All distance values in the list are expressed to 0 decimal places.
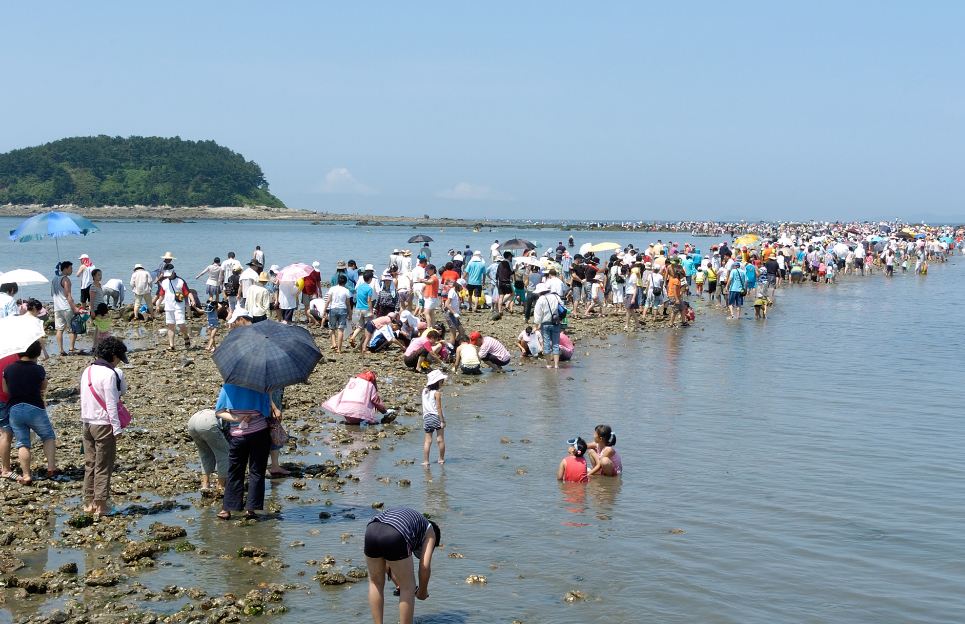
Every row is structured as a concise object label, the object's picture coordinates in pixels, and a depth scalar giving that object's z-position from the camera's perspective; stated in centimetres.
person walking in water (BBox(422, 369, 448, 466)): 1084
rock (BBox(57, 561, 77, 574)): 750
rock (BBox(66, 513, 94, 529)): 852
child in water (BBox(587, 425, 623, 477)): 1099
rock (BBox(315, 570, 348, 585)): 755
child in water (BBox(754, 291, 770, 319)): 2753
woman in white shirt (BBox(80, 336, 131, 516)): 844
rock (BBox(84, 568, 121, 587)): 732
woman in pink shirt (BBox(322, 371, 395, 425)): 1324
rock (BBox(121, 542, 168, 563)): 784
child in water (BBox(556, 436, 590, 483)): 1079
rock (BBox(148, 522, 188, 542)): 834
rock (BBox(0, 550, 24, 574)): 752
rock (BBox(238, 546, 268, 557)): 808
